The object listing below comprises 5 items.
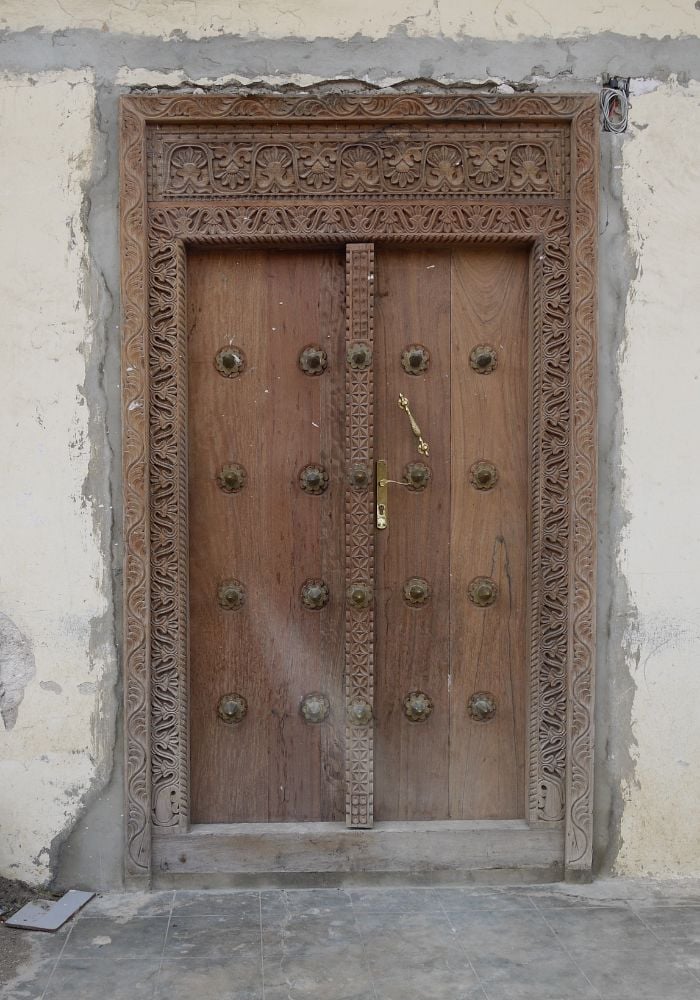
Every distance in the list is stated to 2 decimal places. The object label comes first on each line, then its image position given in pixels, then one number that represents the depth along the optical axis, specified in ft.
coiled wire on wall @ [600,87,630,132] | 8.13
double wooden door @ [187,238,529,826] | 8.54
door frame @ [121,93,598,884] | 8.08
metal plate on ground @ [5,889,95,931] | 7.40
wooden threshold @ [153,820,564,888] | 8.23
